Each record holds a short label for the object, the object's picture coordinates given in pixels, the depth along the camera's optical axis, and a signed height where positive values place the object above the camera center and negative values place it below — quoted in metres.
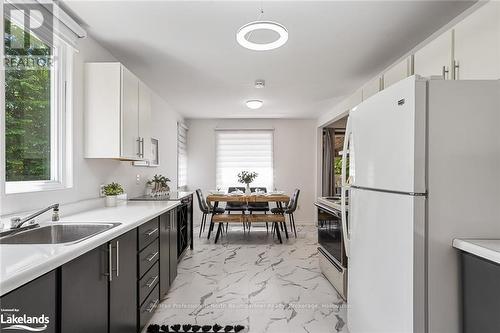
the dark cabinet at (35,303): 0.89 -0.46
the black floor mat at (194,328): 2.16 -1.24
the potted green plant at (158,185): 4.08 -0.28
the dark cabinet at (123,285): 1.58 -0.71
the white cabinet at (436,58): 2.05 +0.83
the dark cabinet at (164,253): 2.57 -0.81
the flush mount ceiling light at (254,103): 4.44 +0.98
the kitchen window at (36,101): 1.76 +0.45
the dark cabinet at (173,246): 2.94 -0.84
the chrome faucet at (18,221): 1.49 -0.29
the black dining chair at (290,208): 5.12 -0.76
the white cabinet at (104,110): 2.42 +0.47
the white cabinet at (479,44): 1.72 +0.77
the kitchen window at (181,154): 5.69 +0.24
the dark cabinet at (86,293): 1.16 -0.57
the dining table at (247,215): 4.77 -0.84
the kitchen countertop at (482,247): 1.15 -0.34
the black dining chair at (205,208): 5.05 -0.76
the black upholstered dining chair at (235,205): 5.38 -0.77
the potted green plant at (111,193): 2.68 -0.26
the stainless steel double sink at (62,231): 1.63 -0.39
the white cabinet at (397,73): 2.56 +0.87
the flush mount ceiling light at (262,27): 1.83 +0.88
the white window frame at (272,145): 6.46 +0.46
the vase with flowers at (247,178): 5.25 -0.22
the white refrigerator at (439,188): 1.33 -0.10
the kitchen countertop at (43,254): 0.91 -0.35
